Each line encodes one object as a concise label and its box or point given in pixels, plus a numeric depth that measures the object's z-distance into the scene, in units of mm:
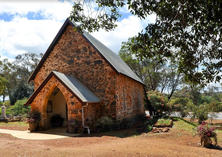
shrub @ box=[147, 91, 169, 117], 17203
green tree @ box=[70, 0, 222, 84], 5543
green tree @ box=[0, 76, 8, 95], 22453
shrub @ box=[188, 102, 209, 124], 16972
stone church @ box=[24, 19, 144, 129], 11311
